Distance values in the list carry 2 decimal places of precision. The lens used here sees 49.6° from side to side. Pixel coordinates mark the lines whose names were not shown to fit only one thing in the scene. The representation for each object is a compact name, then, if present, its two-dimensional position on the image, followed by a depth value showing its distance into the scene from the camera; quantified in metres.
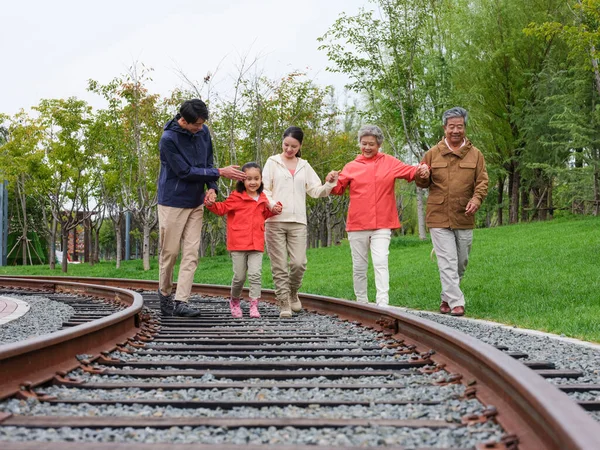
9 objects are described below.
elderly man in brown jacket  6.97
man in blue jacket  6.18
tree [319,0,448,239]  25.28
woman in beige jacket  6.60
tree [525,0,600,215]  20.67
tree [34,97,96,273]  25.81
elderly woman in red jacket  6.55
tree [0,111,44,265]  27.72
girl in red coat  6.55
